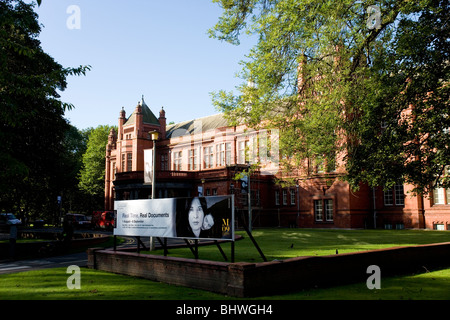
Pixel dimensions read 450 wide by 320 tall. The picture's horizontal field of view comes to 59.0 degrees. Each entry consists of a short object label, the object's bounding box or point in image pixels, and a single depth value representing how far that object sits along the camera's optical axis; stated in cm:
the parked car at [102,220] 4175
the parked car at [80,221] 4472
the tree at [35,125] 2142
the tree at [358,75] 1338
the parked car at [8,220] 4820
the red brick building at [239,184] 3512
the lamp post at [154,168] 1575
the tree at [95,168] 7012
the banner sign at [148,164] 2116
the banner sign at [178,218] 989
